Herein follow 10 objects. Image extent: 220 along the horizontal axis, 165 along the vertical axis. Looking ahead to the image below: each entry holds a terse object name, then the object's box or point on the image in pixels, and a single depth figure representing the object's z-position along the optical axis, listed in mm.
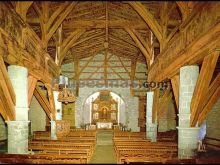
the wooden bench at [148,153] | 8457
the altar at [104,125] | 25495
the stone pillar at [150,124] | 14938
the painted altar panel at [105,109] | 26672
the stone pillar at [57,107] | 15112
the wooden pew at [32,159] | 6070
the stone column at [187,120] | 8219
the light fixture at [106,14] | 13338
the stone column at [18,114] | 8445
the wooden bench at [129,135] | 15244
